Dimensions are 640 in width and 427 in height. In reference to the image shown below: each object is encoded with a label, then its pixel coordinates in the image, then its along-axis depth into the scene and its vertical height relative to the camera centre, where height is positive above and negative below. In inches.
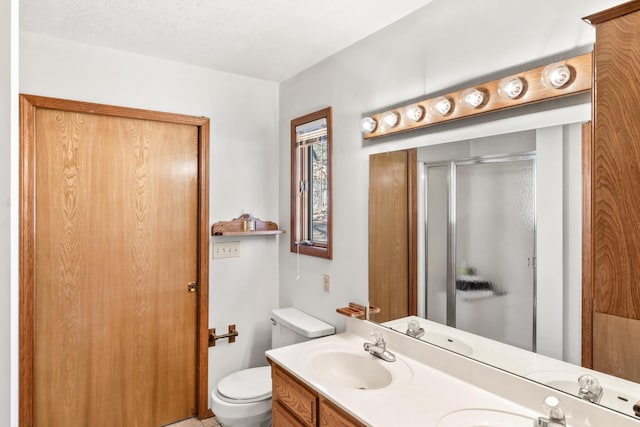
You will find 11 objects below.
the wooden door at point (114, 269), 78.1 -12.3
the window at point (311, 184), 89.1 +7.6
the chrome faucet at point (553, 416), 41.9 -22.6
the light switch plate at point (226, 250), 96.7 -9.2
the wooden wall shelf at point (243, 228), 95.1 -3.5
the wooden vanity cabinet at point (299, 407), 51.5 -29.1
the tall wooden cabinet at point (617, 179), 37.6 +3.5
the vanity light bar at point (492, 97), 46.6 +17.2
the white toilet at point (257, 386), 76.0 -37.1
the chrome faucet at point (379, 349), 63.3 -23.3
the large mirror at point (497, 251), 46.9 -5.6
